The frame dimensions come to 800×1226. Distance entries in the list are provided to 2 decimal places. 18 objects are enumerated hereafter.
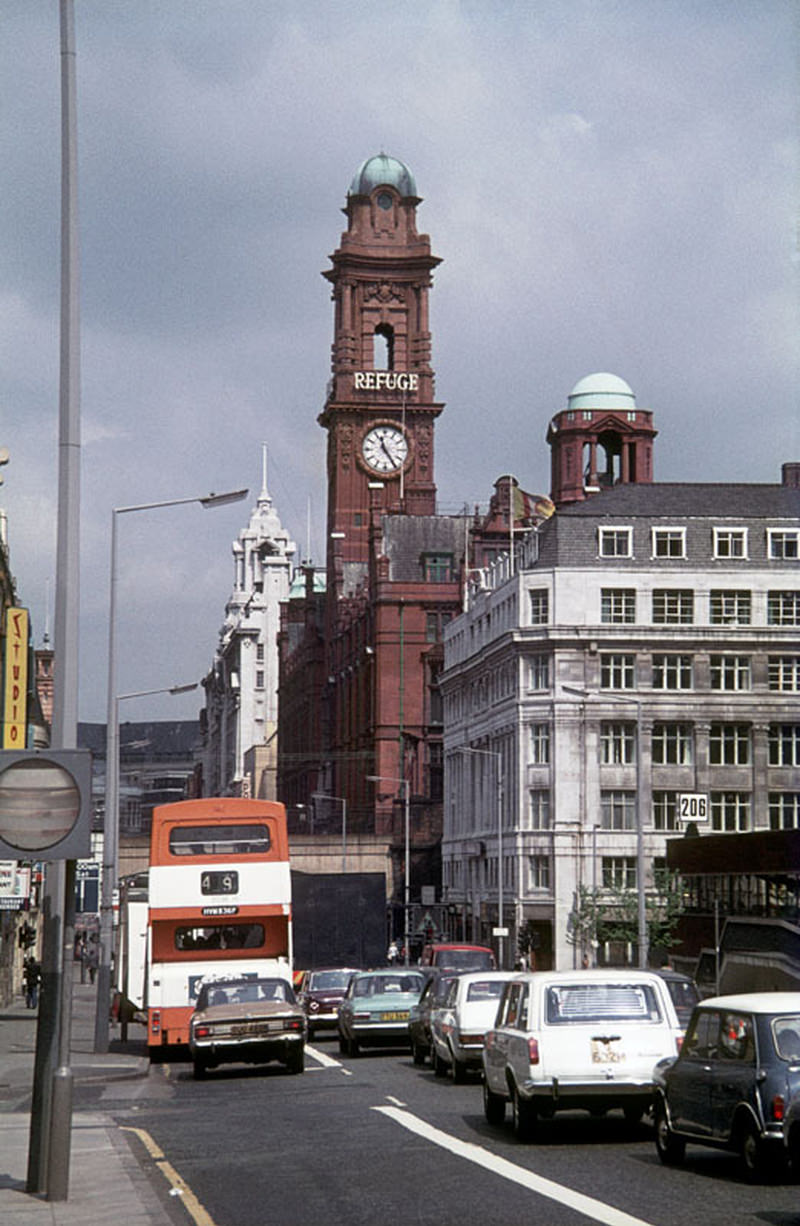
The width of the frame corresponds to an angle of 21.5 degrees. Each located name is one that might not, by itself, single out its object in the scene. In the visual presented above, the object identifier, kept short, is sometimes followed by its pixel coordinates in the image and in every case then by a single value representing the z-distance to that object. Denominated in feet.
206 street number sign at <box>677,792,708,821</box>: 218.59
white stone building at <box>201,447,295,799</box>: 623.77
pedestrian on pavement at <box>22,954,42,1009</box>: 212.27
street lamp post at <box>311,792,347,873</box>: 373.40
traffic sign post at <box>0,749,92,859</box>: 47.70
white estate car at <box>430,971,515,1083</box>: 92.64
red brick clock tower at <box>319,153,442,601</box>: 455.22
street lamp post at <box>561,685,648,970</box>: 195.72
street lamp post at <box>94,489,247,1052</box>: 133.90
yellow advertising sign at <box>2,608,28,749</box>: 180.45
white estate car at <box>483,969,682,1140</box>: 65.26
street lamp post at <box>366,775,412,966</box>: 334.44
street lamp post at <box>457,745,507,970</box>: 277.48
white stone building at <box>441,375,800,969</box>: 284.41
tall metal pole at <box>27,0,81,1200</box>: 50.57
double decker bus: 121.29
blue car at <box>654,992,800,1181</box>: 51.37
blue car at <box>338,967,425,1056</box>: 119.75
